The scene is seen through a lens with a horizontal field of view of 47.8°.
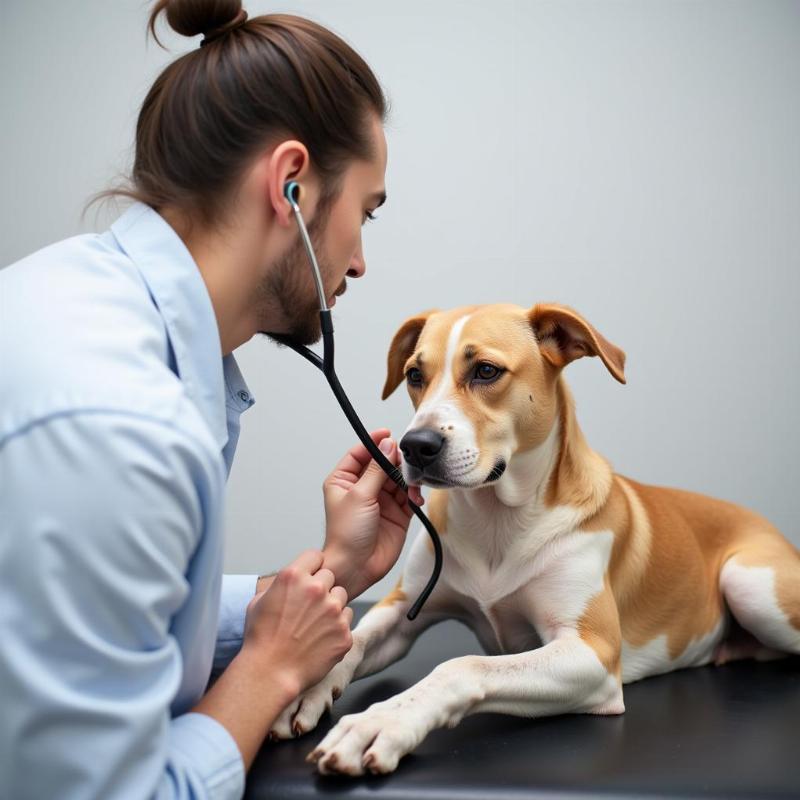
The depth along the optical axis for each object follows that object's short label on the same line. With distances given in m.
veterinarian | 0.79
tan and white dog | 1.42
